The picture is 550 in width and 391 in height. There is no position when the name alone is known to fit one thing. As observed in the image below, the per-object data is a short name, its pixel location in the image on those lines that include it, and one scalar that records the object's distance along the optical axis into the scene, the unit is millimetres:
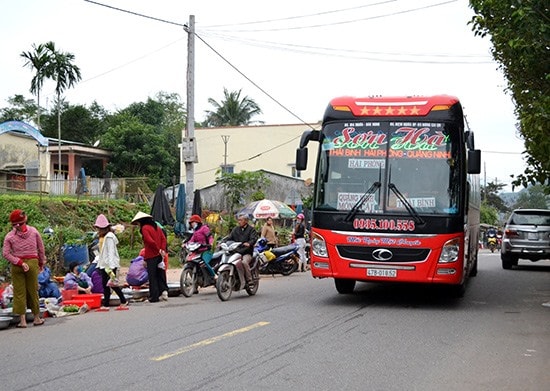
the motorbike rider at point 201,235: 14061
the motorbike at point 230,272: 13188
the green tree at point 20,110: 60316
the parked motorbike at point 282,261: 20141
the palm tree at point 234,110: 59062
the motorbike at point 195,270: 14000
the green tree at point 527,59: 10633
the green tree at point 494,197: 89438
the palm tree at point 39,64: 37656
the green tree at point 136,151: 45188
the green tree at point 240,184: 40894
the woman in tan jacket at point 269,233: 20453
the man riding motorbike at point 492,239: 43688
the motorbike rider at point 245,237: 13602
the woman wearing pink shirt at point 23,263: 10344
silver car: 22578
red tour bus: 11758
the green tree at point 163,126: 48500
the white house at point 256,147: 50625
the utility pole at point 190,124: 20656
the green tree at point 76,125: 55188
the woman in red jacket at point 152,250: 13211
